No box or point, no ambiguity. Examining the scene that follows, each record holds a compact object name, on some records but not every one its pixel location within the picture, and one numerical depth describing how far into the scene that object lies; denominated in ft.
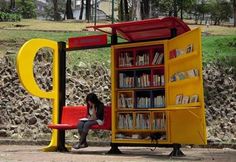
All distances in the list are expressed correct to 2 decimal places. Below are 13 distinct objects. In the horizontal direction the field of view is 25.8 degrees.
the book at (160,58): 42.39
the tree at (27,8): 237.14
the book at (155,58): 42.70
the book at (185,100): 38.48
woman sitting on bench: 44.16
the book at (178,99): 39.62
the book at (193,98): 37.19
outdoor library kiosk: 38.55
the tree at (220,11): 178.91
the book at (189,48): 38.01
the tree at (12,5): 193.98
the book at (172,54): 40.73
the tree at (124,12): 134.72
